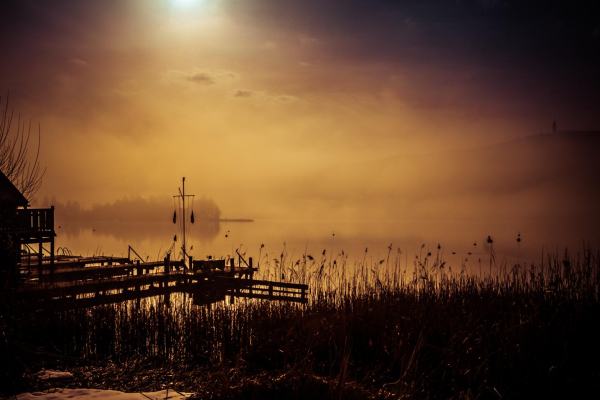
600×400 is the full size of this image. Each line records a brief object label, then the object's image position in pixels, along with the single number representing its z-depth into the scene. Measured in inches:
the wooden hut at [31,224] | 674.6
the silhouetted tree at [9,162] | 483.2
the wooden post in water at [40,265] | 662.6
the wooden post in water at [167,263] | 797.6
